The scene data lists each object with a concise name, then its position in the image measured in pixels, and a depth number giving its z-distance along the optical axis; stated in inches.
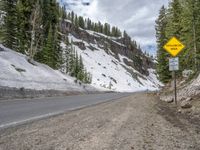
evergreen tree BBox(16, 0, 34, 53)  1716.3
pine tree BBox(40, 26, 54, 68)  2078.0
